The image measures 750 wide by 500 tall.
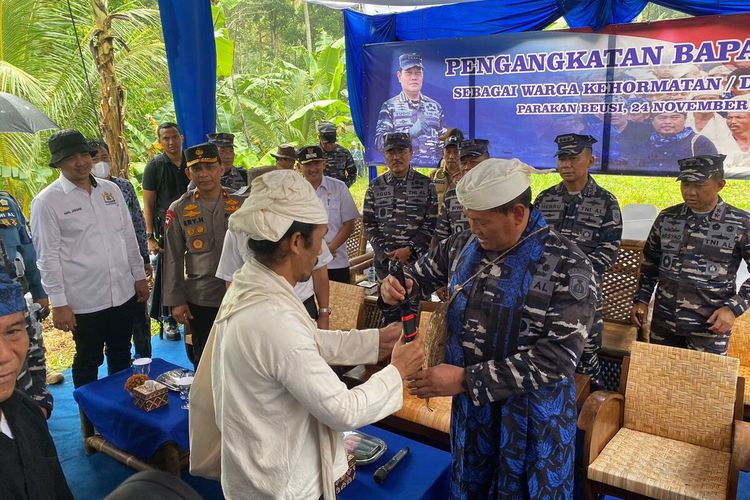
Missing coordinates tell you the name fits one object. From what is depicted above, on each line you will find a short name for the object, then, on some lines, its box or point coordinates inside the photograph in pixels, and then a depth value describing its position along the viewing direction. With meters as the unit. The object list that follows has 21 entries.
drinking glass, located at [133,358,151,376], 3.28
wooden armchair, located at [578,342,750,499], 2.36
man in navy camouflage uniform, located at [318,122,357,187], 6.18
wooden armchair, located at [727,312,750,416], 3.52
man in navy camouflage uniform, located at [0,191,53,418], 3.20
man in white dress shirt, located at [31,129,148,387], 3.29
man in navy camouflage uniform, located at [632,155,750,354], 3.05
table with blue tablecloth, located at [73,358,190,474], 2.81
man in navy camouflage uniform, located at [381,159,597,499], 1.72
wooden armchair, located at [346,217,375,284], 5.49
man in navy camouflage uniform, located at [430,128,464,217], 4.87
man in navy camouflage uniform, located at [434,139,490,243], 3.95
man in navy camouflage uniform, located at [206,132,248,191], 5.14
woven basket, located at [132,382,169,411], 2.91
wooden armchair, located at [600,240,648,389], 3.92
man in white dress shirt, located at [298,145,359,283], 4.42
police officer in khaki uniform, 3.34
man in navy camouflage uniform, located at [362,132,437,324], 4.25
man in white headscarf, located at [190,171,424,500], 1.39
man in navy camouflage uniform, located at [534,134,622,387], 3.43
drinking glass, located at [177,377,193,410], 3.00
